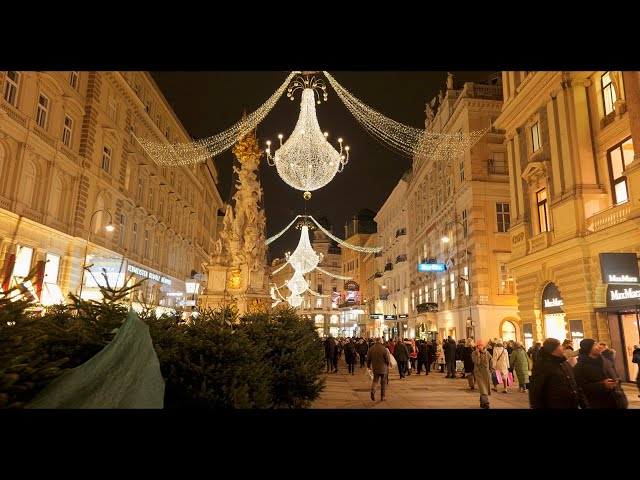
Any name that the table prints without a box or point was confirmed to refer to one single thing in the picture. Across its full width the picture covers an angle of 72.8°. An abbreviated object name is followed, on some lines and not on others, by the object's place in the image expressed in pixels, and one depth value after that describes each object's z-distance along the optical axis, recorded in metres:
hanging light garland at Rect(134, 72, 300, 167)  14.88
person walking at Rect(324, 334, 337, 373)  24.02
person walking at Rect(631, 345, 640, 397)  11.81
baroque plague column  27.69
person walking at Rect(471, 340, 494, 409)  11.42
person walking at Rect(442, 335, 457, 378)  20.44
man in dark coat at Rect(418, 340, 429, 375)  21.84
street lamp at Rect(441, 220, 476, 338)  29.28
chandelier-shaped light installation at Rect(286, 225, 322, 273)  38.51
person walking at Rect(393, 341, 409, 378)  20.21
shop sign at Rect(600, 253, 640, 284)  14.77
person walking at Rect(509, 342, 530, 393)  14.93
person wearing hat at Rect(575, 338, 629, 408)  6.75
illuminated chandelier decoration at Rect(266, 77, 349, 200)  13.66
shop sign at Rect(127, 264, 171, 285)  34.53
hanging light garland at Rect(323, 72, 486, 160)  30.95
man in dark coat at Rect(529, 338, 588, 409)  5.63
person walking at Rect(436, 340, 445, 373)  22.73
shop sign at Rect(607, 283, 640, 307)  14.99
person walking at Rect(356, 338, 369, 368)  27.82
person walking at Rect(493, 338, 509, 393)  15.62
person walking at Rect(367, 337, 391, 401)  13.27
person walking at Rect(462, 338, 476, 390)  16.05
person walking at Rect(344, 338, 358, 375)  23.74
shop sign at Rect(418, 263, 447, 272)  27.75
